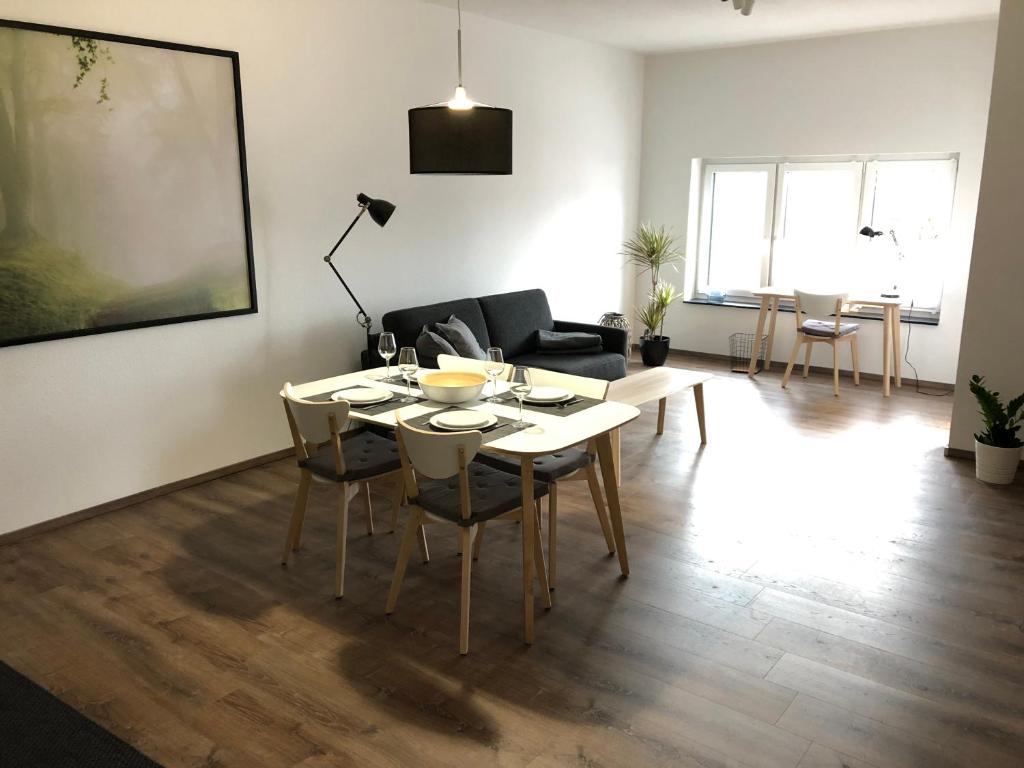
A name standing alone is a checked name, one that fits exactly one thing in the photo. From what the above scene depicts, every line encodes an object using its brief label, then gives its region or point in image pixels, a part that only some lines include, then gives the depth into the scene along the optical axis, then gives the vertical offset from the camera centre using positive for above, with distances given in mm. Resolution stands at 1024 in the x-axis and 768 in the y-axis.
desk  6297 -746
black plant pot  7199 -1034
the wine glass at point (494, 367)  3324 -560
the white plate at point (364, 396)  3287 -676
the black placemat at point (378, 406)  3195 -700
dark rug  2264 -1463
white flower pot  4312 -1211
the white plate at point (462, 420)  2920 -687
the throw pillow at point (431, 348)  4672 -667
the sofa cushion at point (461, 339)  4891 -648
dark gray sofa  5102 -678
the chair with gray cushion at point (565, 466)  3230 -941
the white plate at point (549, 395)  3260 -660
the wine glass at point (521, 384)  3085 -575
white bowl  3209 -620
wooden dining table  2758 -710
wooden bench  4820 -948
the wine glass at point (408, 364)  3479 -571
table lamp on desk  6547 -161
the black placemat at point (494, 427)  2854 -706
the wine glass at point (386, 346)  3568 -502
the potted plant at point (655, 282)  7238 -461
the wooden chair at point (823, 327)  6312 -733
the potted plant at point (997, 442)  4320 -1102
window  6531 +82
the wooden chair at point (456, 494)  2664 -955
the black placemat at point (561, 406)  3191 -693
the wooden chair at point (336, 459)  3080 -939
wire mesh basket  7441 -1074
